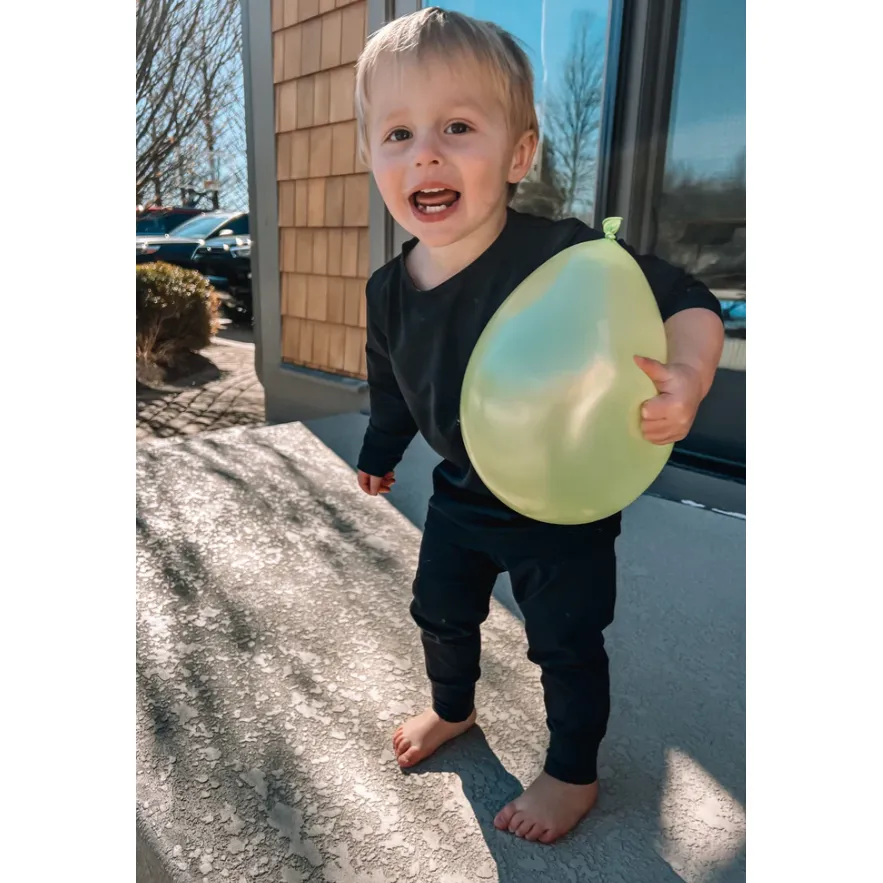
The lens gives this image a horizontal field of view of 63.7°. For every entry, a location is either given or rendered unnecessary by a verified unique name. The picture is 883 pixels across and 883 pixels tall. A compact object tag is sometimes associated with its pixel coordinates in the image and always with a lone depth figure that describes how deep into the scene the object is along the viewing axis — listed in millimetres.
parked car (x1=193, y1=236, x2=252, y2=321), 8414
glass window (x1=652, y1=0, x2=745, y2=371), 2502
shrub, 6297
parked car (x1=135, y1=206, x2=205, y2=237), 8014
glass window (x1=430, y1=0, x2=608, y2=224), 2705
